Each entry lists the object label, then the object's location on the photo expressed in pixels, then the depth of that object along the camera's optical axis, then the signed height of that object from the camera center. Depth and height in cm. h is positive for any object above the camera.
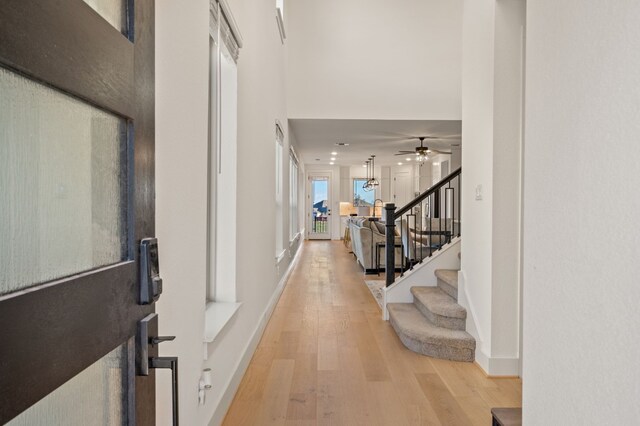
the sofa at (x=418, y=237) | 559 -49
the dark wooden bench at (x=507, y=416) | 162 -85
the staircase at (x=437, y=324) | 310 -99
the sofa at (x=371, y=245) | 707 -69
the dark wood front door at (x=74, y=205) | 49 +0
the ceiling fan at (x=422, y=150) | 816 +110
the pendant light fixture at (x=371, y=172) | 1212 +111
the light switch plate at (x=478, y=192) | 299 +10
